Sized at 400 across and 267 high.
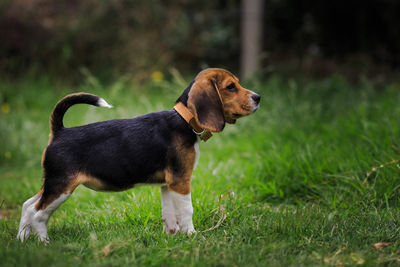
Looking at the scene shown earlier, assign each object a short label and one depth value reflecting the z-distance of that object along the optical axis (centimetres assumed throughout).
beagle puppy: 304
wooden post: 925
